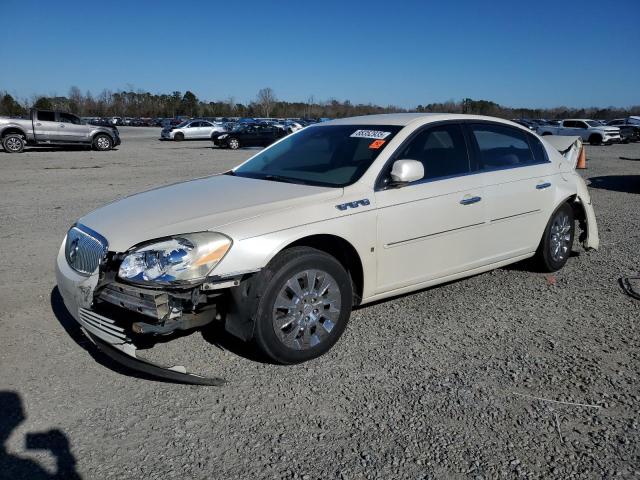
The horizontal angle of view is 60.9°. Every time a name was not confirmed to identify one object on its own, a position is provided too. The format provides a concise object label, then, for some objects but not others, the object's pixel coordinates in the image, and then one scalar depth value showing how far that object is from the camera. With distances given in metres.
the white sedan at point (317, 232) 3.24
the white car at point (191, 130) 37.69
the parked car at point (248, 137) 29.59
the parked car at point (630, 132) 35.98
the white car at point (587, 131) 33.19
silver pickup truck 22.11
